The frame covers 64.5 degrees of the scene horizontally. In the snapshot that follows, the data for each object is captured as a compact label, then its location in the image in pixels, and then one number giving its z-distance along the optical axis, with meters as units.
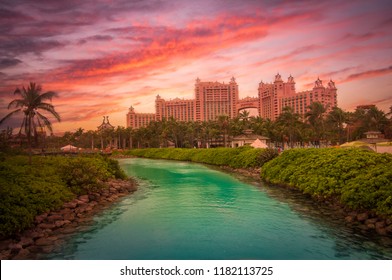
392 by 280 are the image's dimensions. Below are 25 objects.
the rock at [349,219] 10.07
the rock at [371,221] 9.26
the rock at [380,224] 8.90
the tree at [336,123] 48.28
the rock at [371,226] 9.05
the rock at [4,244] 7.47
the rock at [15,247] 7.40
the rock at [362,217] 9.75
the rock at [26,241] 7.87
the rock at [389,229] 8.56
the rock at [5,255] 7.03
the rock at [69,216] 10.69
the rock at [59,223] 9.78
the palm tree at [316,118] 42.41
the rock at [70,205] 11.71
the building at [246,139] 47.47
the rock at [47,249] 7.78
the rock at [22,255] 7.18
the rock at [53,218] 10.00
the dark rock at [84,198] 13.45
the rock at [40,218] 9.50
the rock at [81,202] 12.69
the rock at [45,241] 8.20
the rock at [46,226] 9.32
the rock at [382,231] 8.55
